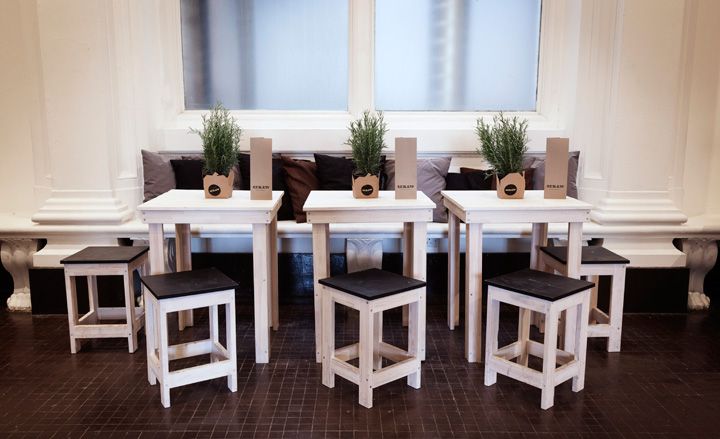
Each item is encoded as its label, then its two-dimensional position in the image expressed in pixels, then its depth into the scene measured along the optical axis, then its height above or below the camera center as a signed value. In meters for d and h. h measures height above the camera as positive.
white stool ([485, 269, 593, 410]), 2.54 -0.91
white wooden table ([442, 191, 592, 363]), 2.96 -0.45
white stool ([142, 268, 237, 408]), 2.54 -0.86
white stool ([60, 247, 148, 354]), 3.11 -0.85
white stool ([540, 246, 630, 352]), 3.15 -0.75
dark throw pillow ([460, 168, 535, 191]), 4.00 -0.33
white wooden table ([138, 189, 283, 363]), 2.91 -0.44
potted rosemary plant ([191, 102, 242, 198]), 3.17 -0.16
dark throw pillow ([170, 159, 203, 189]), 4.02 -0.29
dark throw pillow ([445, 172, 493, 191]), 4.04 -0.34
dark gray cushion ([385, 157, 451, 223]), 4.05 -0.32
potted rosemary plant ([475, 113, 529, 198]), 3.14 -0.14
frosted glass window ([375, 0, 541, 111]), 4.52 +0.61
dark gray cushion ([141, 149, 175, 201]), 4.02 -0.31
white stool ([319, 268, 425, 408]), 2.55 -0.90
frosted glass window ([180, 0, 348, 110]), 4.50 +0.61
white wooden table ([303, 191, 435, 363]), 2.91 -0.43
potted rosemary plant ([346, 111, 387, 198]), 3.11 -0.14
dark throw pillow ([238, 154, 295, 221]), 4.10 -0.35
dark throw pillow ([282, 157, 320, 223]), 4.07 -0.34
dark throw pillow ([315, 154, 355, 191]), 4.12 -0.29
